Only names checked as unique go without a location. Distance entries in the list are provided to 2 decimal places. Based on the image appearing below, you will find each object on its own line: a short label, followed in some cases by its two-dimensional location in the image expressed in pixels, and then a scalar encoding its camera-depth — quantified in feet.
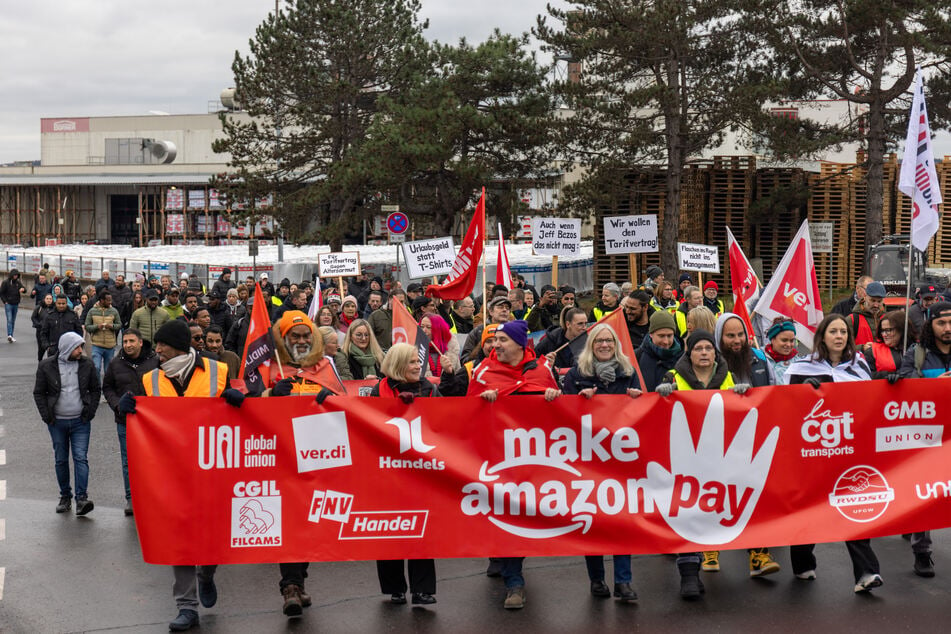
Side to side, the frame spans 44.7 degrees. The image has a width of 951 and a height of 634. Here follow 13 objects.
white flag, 29.94
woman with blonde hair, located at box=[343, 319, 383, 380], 35.65
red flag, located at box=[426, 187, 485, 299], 48.91
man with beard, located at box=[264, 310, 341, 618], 25.23
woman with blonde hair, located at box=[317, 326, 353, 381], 31.75
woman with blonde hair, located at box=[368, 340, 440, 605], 23.54
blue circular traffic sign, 84.17
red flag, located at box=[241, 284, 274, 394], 25.44
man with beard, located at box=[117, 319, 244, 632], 22.85
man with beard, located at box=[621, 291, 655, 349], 37.09
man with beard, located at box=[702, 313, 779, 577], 24.91
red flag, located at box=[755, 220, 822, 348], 37.55
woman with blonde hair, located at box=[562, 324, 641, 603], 23.93
